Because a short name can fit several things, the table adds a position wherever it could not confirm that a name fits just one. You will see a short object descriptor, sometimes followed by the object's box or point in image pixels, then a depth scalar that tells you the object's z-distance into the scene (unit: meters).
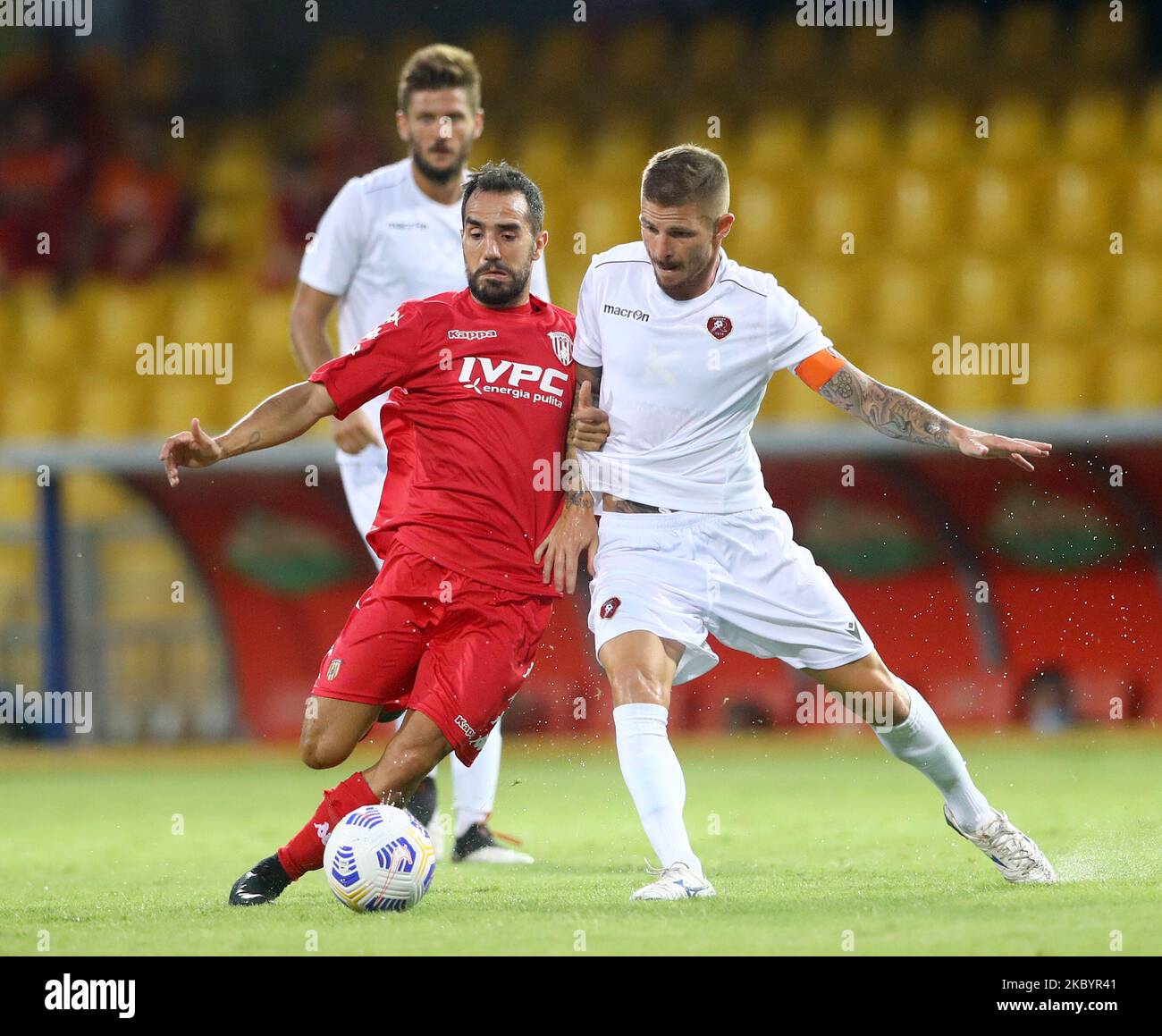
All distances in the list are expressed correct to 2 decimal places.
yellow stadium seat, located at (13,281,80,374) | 12.95
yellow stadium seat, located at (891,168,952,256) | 12.04
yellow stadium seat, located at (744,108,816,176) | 12.84
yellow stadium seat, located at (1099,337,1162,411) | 10.73
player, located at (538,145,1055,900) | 4.76
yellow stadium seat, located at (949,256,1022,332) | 11.43
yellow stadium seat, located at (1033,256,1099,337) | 11.35
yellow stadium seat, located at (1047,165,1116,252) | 11.78
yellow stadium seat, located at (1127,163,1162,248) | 11.66
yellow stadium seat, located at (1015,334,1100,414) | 10.80
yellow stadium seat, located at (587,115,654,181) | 13.13
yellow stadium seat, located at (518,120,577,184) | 13.24
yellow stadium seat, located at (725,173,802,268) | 12.21
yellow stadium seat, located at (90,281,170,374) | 12.87
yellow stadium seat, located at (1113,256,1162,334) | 11.23
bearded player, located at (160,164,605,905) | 4.68
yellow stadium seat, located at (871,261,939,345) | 11.49
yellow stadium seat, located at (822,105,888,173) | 12.63
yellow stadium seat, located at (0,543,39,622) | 11.09
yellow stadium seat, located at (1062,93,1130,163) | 12.19
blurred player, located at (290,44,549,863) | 6.07
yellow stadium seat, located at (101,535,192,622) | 10.71
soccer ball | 4.39
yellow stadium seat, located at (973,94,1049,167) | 12.30
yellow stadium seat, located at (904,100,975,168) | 12.45
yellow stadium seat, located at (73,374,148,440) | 12.27
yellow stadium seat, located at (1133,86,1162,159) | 12.03
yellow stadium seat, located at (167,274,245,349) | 12.70
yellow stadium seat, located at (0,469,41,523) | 11.09
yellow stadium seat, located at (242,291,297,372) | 12.16
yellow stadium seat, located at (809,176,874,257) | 12.22
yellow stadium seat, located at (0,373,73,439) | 12.47
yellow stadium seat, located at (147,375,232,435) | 11.98
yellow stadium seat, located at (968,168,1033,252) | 11.91
